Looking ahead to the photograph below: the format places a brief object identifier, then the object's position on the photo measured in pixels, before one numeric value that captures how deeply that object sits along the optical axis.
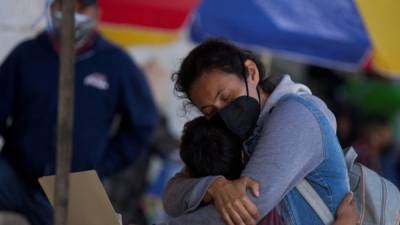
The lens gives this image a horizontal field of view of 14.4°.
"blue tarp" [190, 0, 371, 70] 8.87
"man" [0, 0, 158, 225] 7.20
